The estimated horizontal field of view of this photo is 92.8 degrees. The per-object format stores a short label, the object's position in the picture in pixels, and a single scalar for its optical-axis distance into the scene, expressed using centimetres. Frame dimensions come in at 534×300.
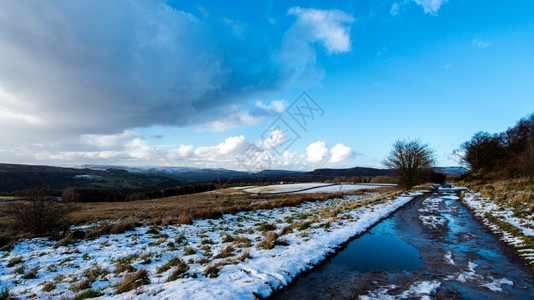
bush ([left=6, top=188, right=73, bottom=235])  1457
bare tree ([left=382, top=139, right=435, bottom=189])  4878
